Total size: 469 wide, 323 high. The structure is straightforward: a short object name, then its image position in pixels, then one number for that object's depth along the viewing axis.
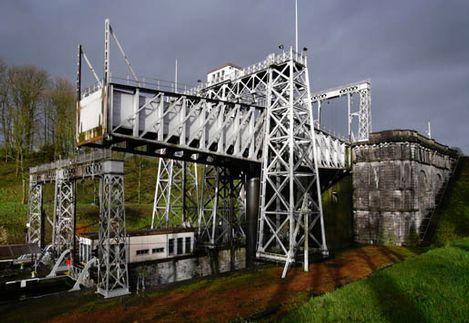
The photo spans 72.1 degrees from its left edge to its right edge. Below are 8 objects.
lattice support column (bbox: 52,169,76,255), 27.27
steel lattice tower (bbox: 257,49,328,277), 20.66
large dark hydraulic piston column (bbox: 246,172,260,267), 23.46
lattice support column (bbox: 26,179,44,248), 30.86
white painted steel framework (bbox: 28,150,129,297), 18.95
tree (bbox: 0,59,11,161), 50.00
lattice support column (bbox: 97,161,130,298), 18.83
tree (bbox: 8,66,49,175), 50.28
